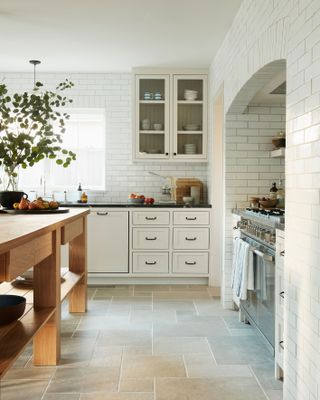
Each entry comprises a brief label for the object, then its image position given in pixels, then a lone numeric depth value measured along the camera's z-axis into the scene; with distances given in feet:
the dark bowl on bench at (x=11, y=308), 10.03
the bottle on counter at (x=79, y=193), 22.84
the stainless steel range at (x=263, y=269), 11.72
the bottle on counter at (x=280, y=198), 15.58
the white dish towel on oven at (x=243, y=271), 13.26
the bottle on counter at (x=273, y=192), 15.90
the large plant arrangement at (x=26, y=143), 11.87
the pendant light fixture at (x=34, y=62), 20.76
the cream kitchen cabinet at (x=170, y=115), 21.98
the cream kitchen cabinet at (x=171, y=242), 20.99
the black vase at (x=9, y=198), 13.99
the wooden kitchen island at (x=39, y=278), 7.91
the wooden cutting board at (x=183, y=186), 22.29
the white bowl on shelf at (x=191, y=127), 22.03
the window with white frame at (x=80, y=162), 23.36
